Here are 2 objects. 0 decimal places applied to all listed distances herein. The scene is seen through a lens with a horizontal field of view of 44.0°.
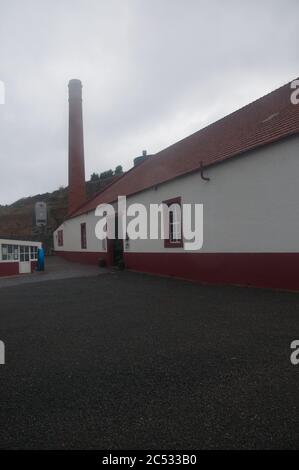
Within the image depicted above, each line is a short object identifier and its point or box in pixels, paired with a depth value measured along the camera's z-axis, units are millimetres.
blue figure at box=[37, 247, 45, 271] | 22234
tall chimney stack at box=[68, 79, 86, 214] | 32750
